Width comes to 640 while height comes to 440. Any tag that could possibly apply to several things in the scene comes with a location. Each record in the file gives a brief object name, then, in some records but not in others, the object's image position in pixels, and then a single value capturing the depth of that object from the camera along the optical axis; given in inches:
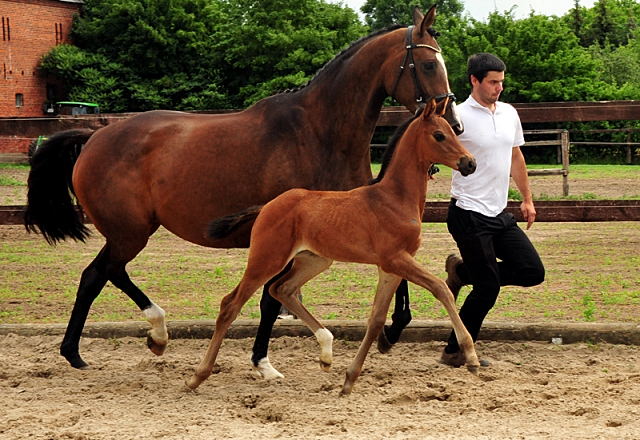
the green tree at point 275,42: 1349.7
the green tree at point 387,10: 2482.2
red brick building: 1359.5
